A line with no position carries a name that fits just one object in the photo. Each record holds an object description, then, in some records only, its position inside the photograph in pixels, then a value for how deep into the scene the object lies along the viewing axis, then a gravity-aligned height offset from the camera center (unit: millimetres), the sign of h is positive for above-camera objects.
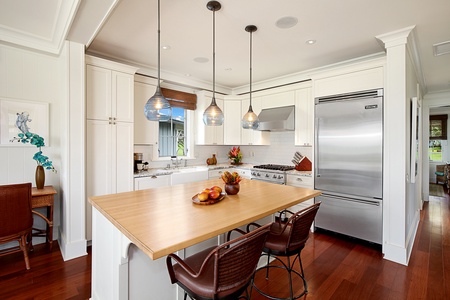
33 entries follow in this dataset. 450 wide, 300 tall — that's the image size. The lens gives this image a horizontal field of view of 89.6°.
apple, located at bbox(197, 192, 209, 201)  1897 -409
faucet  4506 -270
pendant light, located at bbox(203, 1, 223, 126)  2525 +366
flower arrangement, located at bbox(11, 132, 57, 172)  2801 +68
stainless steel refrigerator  2992 -210
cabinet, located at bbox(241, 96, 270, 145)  4820 +311
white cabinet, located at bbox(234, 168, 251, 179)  4673 -516
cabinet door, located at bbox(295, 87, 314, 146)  4039 +563
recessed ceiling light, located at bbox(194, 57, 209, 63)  3541 +1404
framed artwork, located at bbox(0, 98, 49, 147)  2824 +373
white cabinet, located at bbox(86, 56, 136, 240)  2998 +276
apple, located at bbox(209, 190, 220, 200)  1949 -401
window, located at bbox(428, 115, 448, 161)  7918 +472
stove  4023 -464
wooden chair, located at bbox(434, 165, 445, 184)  7840 -857
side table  2680 -650
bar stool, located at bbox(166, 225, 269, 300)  1179 -697
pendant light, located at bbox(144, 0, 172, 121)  2137 +382
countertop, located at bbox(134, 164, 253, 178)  3593 -394
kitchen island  1270 -483
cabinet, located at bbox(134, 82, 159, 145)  3803 +474
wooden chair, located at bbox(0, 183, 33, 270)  2311 -706
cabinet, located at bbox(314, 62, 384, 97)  3038 +984
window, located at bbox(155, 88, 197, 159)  4465 +417
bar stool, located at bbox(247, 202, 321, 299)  1727 -738
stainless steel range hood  4181 +545
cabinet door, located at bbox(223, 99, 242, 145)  5117 +652
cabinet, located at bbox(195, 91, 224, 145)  4750 +416
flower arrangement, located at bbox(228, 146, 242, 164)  5207 -188
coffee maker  3801 -225
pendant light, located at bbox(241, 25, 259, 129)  2811 +346
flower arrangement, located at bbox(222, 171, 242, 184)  2264 -305
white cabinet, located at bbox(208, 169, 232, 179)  4508 -520
